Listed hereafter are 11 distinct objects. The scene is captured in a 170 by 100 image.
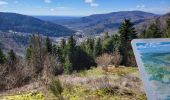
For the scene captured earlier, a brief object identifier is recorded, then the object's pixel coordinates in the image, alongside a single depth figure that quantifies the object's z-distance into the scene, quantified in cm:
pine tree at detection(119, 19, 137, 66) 2448
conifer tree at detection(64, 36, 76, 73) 2563
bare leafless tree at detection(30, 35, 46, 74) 2199
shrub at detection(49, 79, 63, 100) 290
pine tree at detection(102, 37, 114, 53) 2833
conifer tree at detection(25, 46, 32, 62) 2782
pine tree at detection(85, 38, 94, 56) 2833
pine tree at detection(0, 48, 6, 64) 2601
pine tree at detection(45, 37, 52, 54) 2905
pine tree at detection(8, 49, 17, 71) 2705
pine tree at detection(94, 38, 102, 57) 2802
